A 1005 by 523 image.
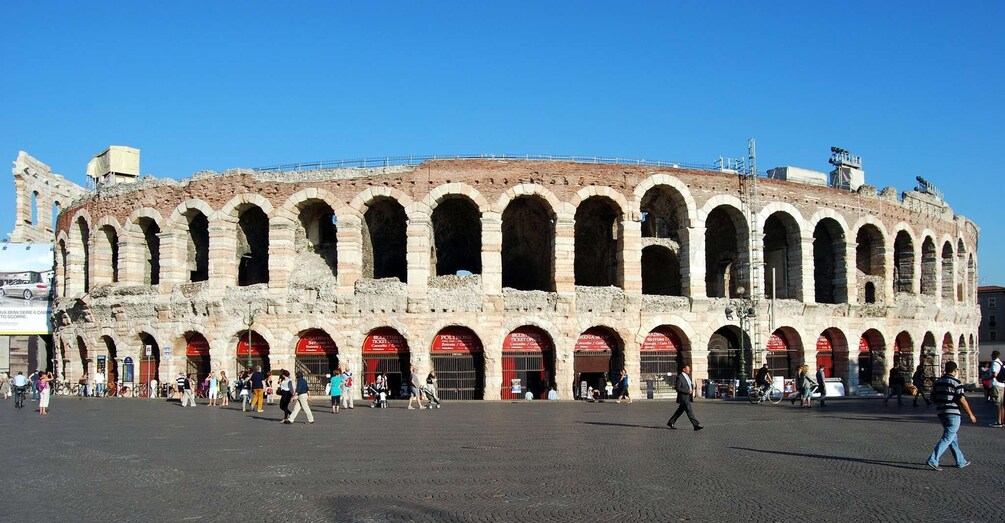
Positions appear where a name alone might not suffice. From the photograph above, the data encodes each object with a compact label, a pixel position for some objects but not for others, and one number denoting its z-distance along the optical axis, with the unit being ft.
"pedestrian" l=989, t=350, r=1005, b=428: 59.32
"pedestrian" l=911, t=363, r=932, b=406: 87.43
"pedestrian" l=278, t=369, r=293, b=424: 67.15
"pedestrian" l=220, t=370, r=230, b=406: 95.04
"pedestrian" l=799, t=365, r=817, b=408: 84.69
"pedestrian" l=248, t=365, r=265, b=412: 77.66
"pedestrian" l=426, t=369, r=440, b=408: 87.30
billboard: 139.33
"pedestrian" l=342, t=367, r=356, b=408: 86.28
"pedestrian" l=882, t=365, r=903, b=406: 84.41
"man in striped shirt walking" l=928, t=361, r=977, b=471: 36.35
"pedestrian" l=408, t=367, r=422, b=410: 85.67
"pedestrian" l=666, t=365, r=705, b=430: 54.95
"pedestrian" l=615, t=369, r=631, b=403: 90.33
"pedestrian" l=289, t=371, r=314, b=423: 64.69
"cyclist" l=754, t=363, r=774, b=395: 93.25
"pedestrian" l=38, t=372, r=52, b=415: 79.30
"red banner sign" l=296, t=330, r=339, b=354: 105.09
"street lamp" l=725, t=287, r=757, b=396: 101.24
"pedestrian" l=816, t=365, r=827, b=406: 86.89
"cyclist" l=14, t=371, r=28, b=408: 90.53
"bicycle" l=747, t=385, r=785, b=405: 92.00
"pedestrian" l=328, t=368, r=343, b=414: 79.46
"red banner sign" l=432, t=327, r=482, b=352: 102.99
